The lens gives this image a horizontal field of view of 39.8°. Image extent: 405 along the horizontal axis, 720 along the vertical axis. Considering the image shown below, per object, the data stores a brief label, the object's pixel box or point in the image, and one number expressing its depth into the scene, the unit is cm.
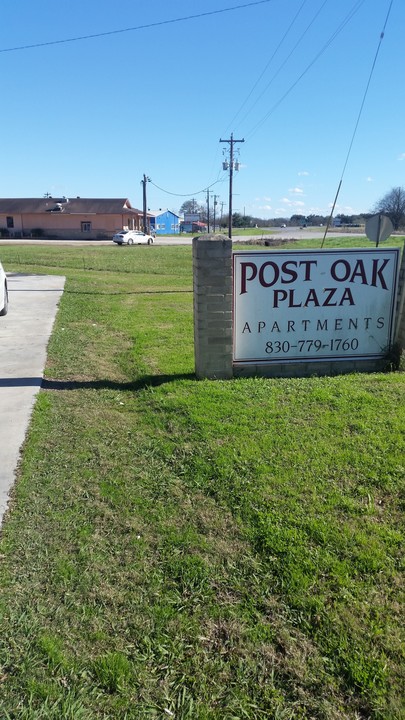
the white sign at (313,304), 622
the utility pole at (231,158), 4516
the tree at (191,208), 15225
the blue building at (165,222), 10612
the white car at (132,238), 4922
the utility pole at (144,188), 6557
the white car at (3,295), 1009
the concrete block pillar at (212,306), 588
